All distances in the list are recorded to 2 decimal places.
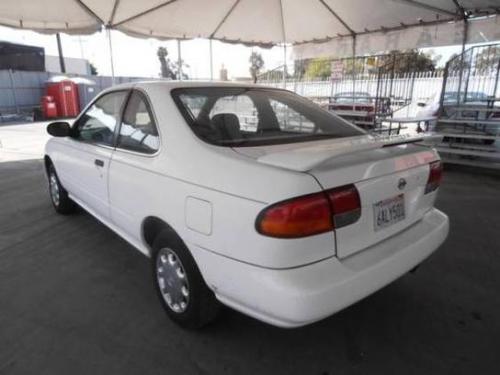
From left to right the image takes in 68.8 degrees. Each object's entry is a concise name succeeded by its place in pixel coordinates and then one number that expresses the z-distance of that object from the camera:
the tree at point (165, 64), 53.31
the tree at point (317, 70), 16.42
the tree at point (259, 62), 51.37
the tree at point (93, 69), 46.72
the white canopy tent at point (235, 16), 7.86
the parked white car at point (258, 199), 1.66
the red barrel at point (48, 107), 18.92
